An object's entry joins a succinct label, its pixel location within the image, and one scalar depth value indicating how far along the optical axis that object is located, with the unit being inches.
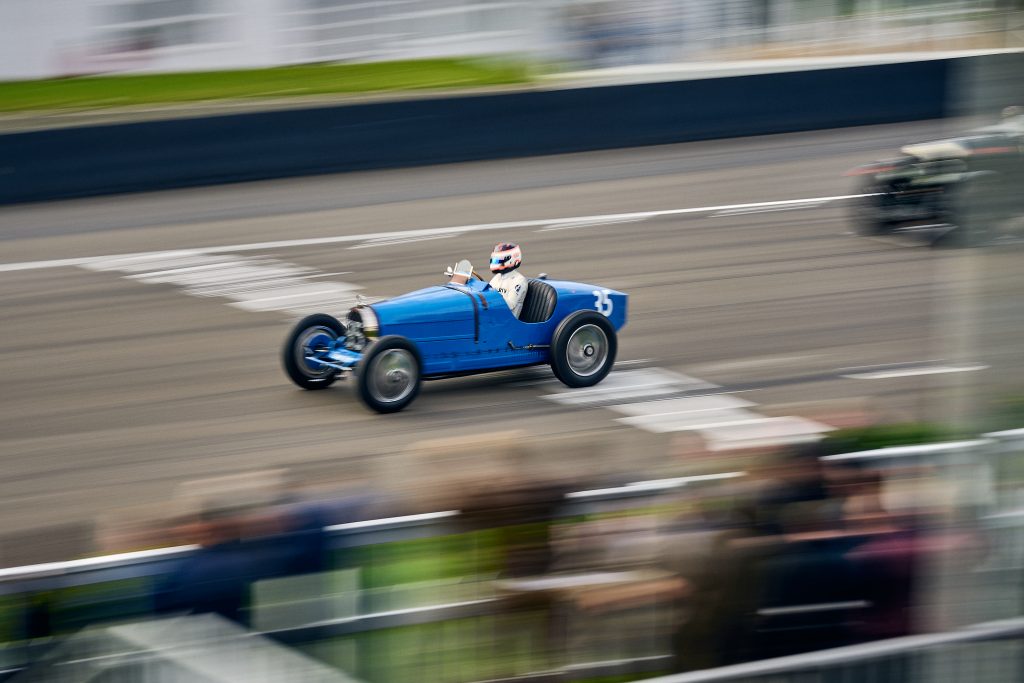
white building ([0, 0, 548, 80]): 1710.1
